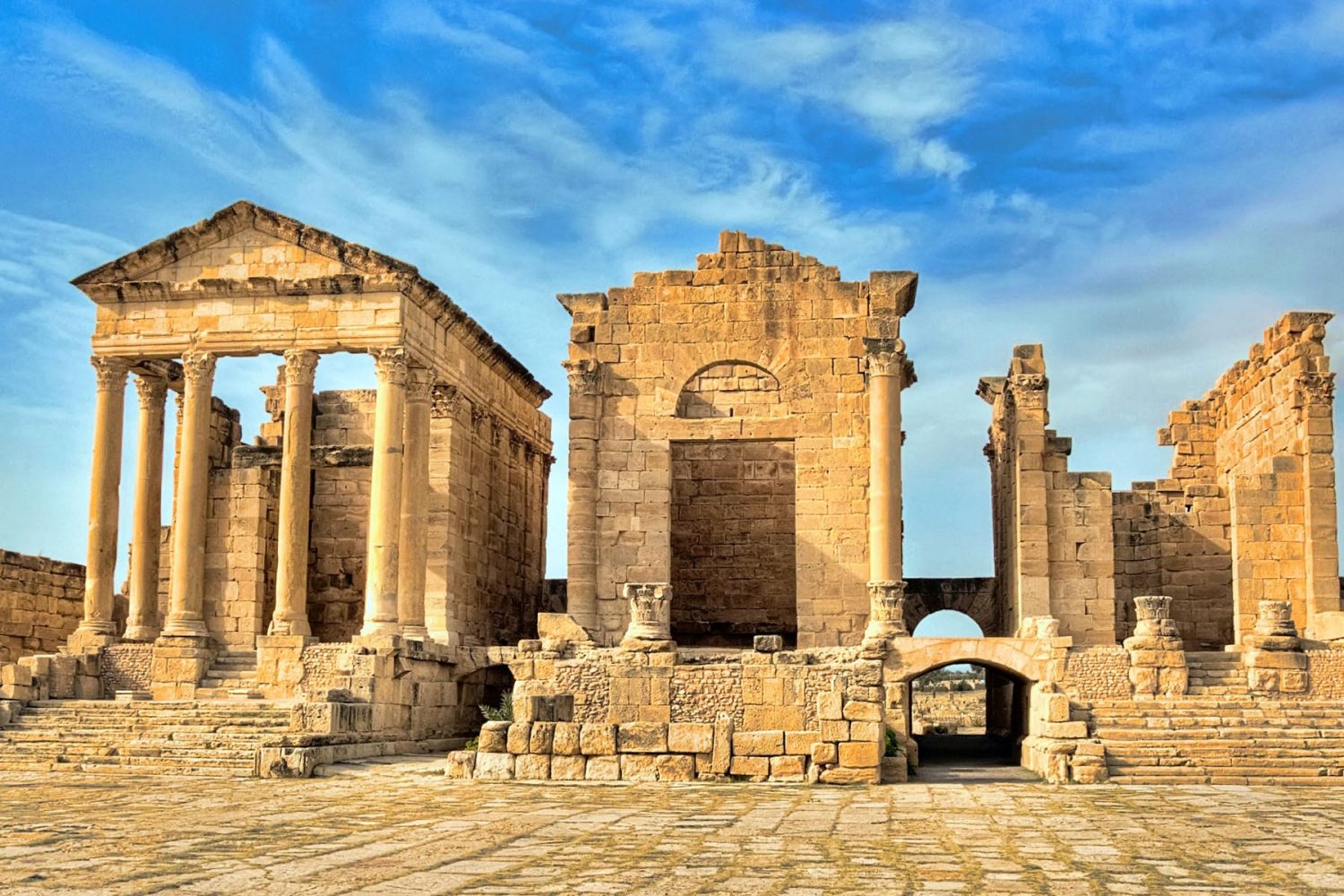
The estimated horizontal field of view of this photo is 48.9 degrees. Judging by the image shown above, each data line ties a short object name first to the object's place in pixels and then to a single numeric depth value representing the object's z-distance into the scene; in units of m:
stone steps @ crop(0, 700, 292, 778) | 20.98
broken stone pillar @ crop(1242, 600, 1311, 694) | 22.78
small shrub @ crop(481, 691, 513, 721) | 21.72
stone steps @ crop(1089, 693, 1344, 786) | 19.53
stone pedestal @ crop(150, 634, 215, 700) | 25.52
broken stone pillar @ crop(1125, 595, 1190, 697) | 22.47
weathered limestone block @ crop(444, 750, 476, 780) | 18.89
